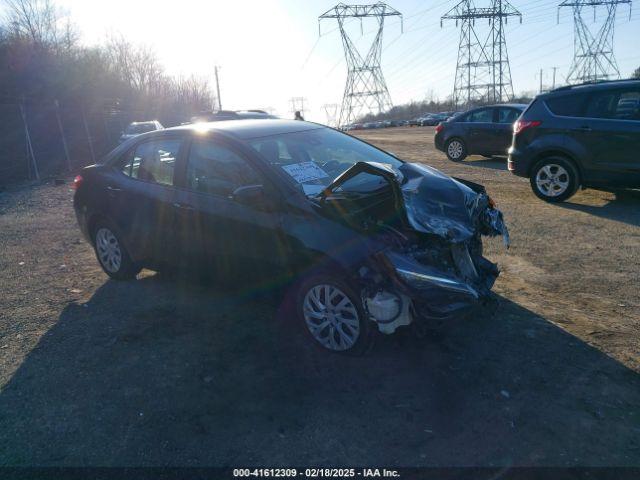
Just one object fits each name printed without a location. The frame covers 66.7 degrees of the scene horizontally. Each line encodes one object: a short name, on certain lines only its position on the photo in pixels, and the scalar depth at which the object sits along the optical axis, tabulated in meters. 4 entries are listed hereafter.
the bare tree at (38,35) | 29.05
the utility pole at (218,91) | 63.93
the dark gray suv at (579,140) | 6.94
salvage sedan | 3.28
